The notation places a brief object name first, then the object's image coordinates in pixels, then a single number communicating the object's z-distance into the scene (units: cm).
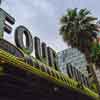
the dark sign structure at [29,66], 1478
